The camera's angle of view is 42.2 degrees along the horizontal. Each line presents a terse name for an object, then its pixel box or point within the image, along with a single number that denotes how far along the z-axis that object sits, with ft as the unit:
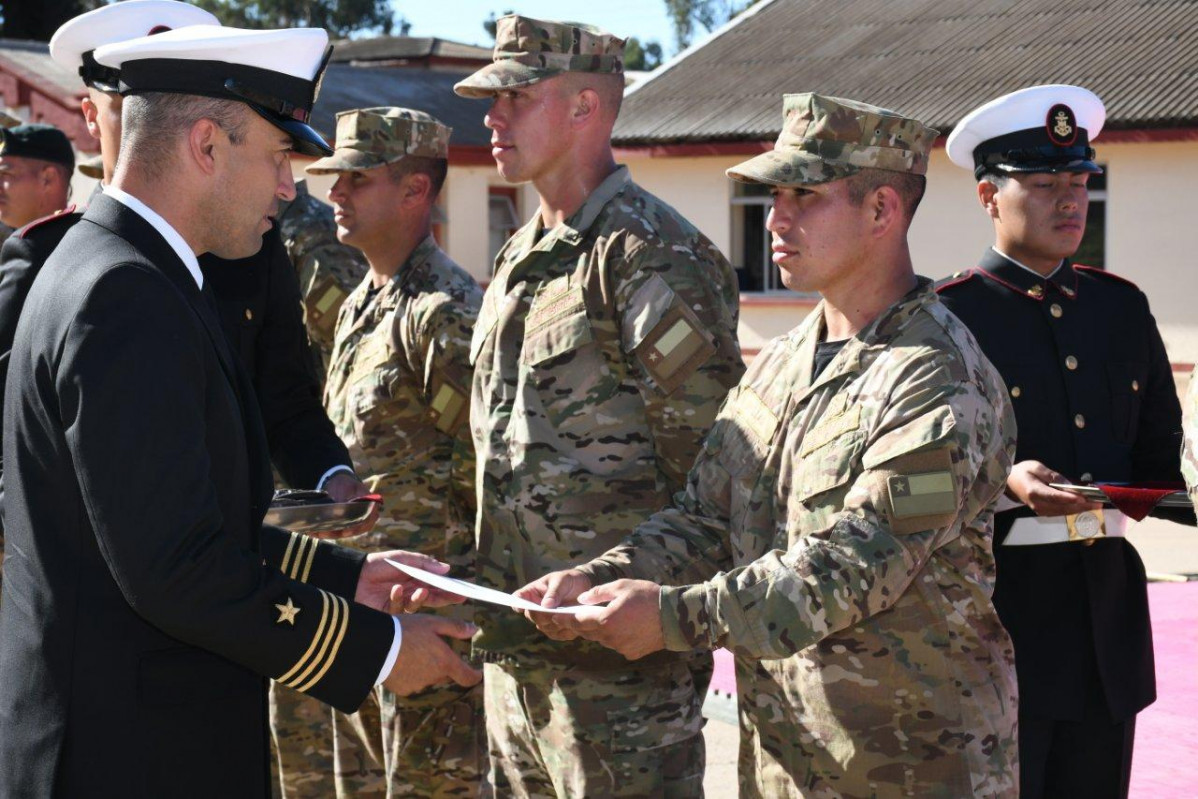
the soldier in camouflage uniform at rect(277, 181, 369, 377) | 21.58
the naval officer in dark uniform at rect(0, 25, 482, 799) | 8.30
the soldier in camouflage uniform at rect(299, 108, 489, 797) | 16.29
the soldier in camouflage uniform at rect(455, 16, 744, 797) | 12.78
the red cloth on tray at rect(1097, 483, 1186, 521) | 11.55
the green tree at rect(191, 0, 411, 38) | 181.88
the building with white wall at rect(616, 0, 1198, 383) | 53.11
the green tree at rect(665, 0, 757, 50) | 233.04
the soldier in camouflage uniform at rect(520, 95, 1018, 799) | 9.61
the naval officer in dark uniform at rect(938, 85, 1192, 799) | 13.25
